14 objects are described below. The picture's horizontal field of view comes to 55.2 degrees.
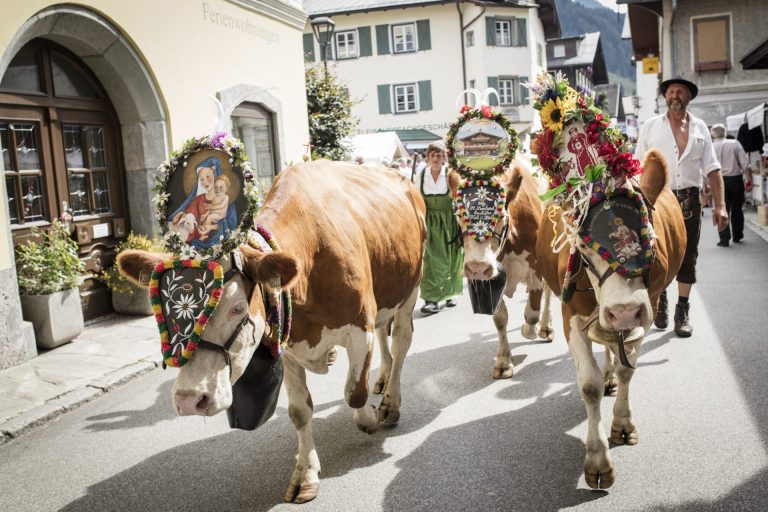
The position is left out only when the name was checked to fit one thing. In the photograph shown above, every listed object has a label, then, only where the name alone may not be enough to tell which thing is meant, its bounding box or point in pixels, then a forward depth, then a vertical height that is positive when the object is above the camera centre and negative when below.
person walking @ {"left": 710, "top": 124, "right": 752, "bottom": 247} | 12.84 -0.25
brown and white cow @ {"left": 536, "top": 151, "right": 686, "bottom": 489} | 3.45 -0.65
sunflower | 4.02 +0.34
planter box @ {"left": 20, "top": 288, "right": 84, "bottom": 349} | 7.36 -1.01
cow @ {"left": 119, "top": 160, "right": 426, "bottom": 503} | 3.08 -0.49
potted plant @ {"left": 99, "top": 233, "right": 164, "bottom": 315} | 8.77 -0.96
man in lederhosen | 6.37 +0.10
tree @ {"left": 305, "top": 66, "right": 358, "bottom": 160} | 15.40 +1.66
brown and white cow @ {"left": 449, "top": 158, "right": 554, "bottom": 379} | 5.82 -0.53
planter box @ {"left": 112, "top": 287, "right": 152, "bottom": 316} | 8.85 -1.11
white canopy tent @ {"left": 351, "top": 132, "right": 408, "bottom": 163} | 20.22 +1.25
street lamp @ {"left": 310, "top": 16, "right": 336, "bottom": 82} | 14.26 +3.24
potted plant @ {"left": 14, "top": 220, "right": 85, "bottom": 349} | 7.38 -0.74
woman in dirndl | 6.58 -0.50
